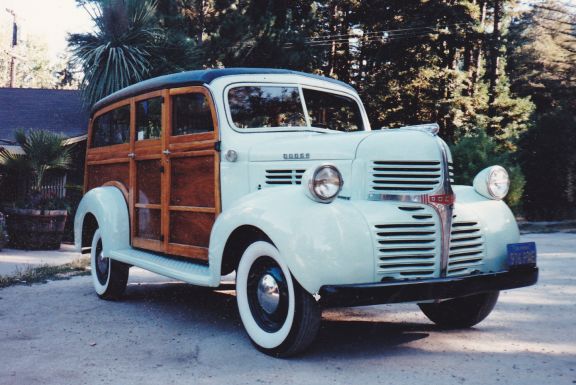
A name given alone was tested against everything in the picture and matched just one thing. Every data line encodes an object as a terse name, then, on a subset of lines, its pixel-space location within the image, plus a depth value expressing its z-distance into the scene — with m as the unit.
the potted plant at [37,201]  10.79
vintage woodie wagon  3.70
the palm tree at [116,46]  15.46
